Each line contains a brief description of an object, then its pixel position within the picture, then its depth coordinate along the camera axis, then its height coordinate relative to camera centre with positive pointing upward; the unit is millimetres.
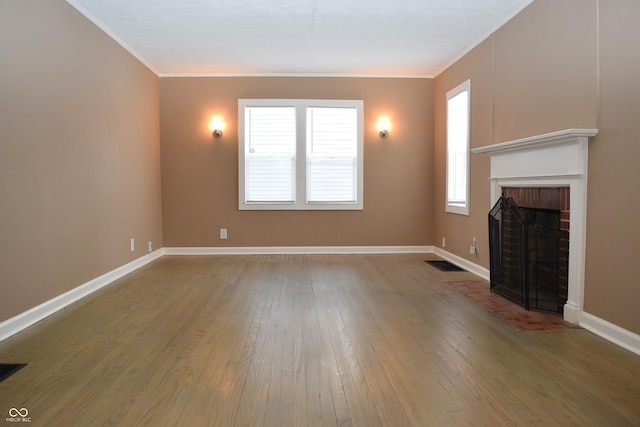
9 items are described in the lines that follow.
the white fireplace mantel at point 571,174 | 3170 +157
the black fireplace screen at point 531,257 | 3562 -560
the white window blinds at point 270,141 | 6566 +790
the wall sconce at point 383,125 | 6648 +1045
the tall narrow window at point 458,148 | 5375 +606
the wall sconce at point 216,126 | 6516 +1009
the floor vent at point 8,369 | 2397 -1006
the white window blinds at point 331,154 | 6594 +595
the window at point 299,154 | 6555 +594
